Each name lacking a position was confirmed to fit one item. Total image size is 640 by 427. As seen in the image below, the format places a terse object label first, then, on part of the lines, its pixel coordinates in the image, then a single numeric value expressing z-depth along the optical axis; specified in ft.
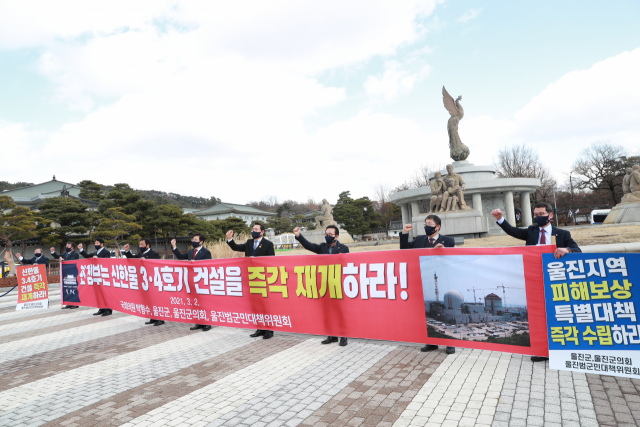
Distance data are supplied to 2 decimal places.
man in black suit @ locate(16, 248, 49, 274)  40.92
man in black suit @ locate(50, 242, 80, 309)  37.73
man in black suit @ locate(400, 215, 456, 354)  16.55
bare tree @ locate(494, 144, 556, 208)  167.81
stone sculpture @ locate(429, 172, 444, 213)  62.80
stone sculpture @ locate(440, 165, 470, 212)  61.05
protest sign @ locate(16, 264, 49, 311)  37.74
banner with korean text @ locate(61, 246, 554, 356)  13.52
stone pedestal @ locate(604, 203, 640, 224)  63.36
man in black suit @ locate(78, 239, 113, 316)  34.27
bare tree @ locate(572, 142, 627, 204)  154.10
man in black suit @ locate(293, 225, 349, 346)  19.96
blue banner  11.36
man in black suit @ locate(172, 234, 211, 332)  24.29
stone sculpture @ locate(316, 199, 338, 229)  92.22
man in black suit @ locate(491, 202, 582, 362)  14.12
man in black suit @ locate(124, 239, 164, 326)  26.86
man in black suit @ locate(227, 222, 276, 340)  22.09
